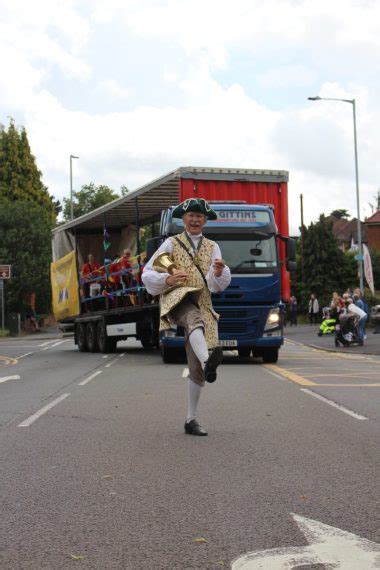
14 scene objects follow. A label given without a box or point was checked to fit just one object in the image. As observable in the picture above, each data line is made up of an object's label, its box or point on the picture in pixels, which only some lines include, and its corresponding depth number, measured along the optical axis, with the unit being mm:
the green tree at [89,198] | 77750
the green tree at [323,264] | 67375
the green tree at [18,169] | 59250
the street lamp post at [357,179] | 33500
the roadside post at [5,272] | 39844
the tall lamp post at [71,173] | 61688
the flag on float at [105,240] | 22658
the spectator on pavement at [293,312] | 45219
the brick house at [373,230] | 80312
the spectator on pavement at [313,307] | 44656
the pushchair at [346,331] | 25016
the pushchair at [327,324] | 31391
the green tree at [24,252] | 45500
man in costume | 7227
